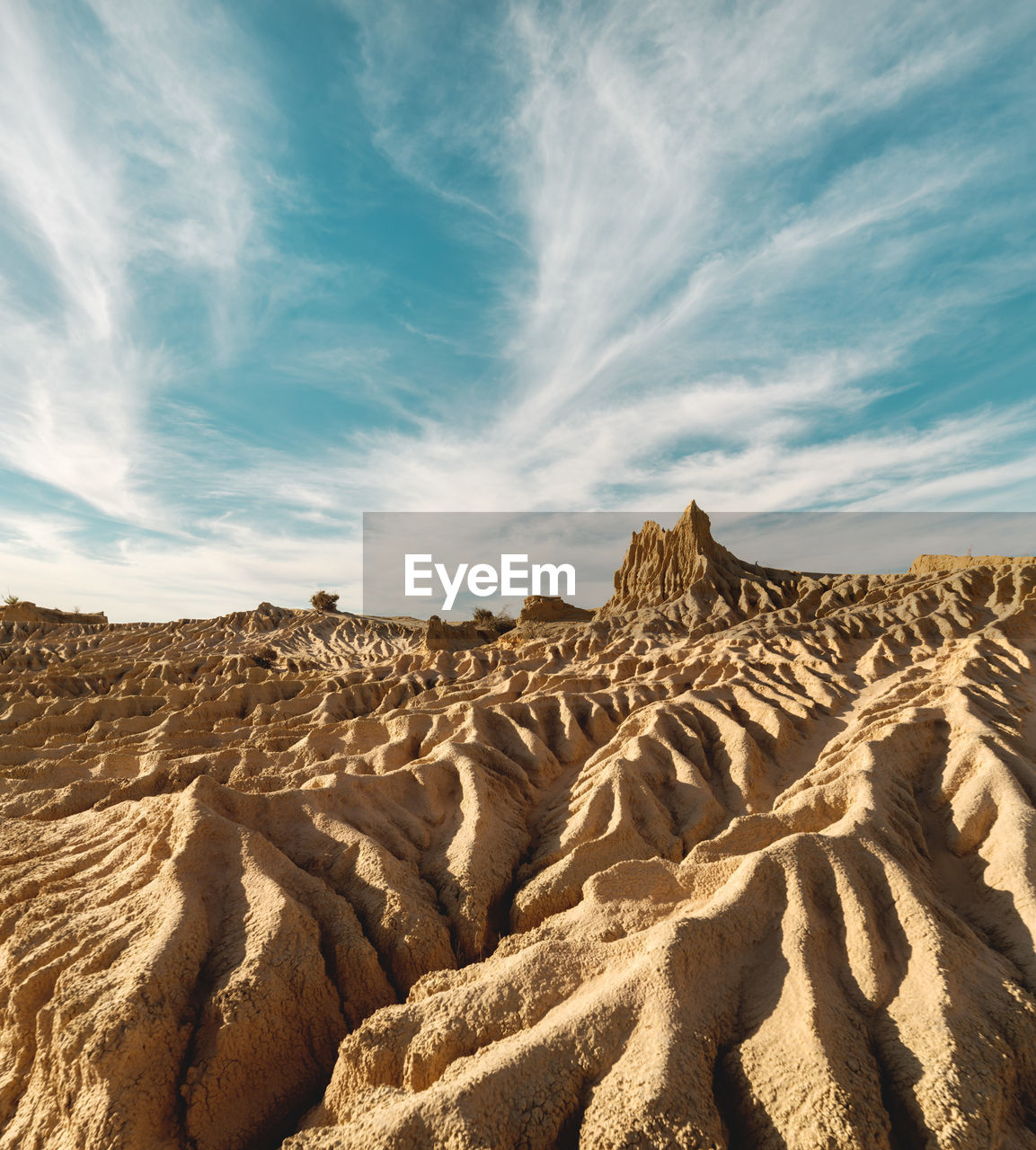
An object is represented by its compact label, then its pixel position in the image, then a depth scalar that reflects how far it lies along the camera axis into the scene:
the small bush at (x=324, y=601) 70.89
